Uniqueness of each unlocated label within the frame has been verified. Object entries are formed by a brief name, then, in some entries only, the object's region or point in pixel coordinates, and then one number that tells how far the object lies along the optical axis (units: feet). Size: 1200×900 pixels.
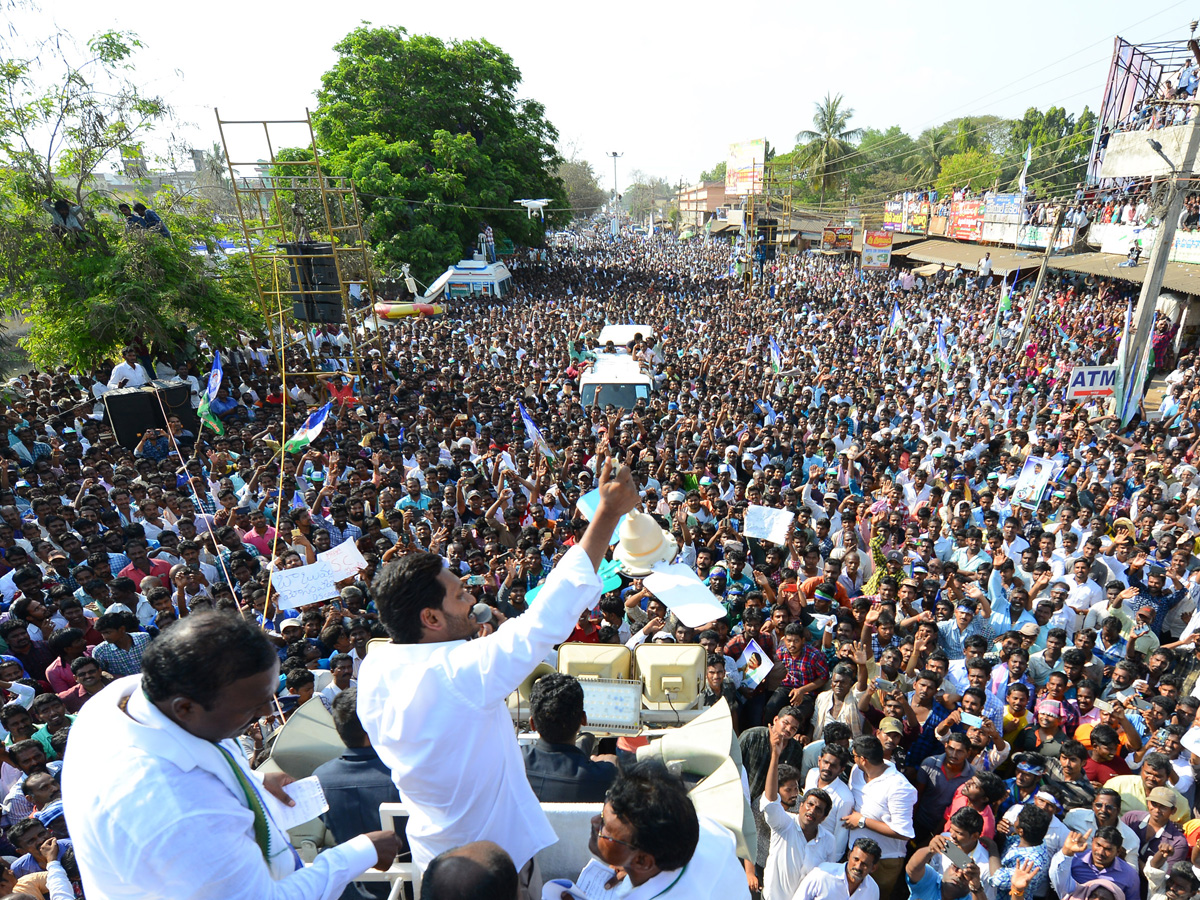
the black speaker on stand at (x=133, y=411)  31.63
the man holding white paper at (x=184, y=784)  4.39
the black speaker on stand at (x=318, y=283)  41.55
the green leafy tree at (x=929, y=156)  178.81
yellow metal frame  37.45
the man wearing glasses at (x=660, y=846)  5.93
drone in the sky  98.29
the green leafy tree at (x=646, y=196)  460.96
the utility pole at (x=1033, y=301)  50.90
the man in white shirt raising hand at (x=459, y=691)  5.49
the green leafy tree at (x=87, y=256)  37.73
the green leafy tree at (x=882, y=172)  192.34
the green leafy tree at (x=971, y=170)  152.87
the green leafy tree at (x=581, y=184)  246.27
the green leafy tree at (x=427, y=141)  94.27
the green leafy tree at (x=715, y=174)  397.80
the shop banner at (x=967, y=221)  91.35
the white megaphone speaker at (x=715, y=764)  8.09
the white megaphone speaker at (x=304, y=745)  9.55
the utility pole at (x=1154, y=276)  33.24
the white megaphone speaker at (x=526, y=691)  10.79
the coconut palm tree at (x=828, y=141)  162.81
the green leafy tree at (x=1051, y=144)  150.00
